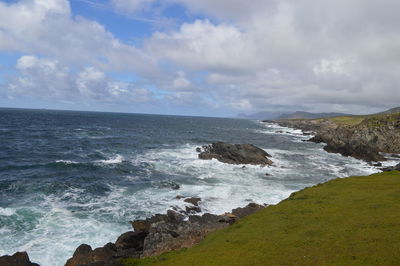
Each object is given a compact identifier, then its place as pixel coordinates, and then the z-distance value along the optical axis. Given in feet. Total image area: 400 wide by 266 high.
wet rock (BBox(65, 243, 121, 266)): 70.95
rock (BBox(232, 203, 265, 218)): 116.16
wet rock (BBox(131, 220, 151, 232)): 98.02
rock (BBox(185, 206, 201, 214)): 121.02
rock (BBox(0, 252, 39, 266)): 67.87
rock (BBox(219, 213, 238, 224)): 107.05
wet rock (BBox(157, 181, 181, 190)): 157.74
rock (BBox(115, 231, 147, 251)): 85.86
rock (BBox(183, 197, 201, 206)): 129.82
